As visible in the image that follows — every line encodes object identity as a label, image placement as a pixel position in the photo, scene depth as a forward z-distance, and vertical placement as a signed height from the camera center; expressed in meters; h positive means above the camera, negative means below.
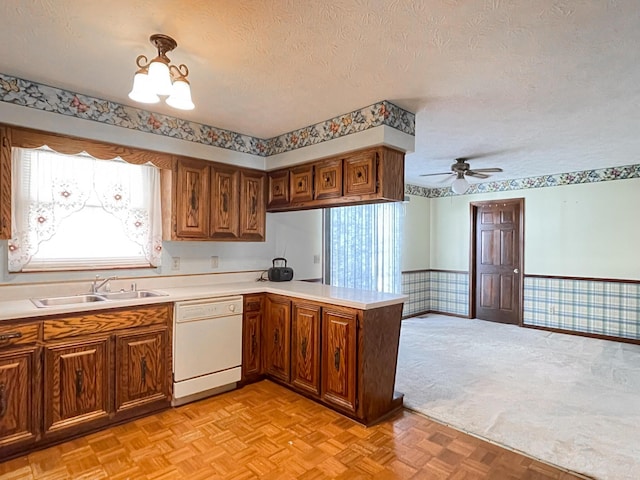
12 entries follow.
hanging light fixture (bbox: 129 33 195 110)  1.84 +0.81
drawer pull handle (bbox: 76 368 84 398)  2.39 -0.94
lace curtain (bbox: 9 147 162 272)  2.58 +0.33
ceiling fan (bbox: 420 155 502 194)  4.41 +0.85
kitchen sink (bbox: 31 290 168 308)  2.57 -0.44
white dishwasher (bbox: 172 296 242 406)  2.84 -0.88
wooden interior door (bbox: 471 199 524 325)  5.89 -0.32
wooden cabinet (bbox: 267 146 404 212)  2.82 +0.52
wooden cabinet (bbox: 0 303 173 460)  2.17 -0.89
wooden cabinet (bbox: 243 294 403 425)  2.62 -0.89
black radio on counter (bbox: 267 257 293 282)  3.84 -0.36
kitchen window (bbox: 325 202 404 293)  4.85 -0.08
